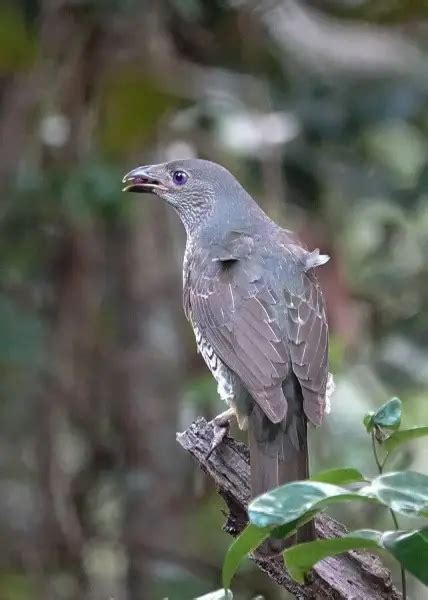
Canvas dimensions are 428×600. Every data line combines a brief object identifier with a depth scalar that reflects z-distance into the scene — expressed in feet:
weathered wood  21.43
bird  24.03
